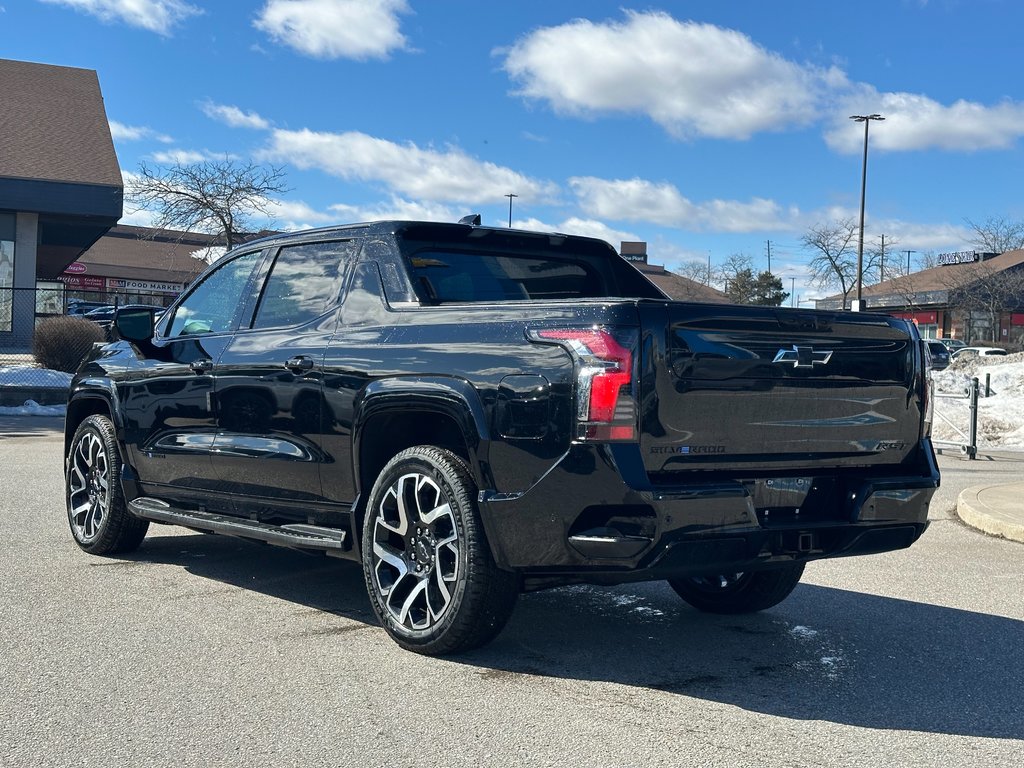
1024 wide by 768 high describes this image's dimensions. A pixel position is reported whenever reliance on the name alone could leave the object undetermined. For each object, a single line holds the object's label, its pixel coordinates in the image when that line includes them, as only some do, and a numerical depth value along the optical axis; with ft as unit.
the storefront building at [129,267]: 229.25
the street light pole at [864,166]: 155.94
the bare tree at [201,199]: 108.99
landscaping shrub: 73.77
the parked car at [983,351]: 144.65
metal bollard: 53.78
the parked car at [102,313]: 126.66
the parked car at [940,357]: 116.67
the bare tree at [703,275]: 319.06
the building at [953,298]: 199.72
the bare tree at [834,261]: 230.89
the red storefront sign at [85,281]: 224.53
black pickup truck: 14.08
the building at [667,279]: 266.67
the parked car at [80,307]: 154.65
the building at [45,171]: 104.94
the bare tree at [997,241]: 223.51
